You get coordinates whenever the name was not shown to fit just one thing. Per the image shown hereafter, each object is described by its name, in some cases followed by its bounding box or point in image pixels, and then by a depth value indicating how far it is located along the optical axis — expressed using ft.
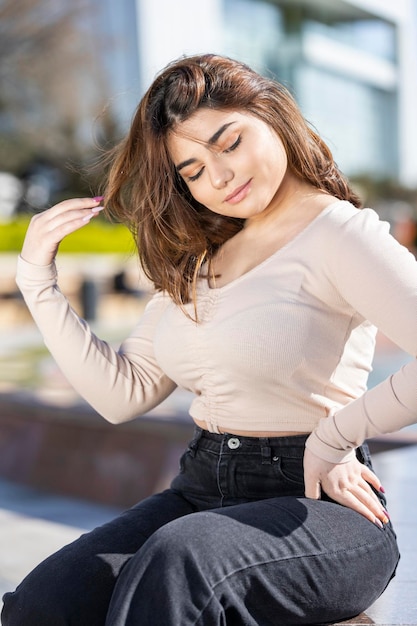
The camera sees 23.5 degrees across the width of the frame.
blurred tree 70.08
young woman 6.14
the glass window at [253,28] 104.22
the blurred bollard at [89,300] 40.22
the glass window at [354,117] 126.21
